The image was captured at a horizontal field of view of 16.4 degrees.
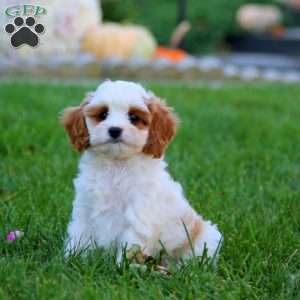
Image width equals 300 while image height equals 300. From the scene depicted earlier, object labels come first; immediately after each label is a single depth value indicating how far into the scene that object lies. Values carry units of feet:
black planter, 68.61
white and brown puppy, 15.12
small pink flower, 16.96
